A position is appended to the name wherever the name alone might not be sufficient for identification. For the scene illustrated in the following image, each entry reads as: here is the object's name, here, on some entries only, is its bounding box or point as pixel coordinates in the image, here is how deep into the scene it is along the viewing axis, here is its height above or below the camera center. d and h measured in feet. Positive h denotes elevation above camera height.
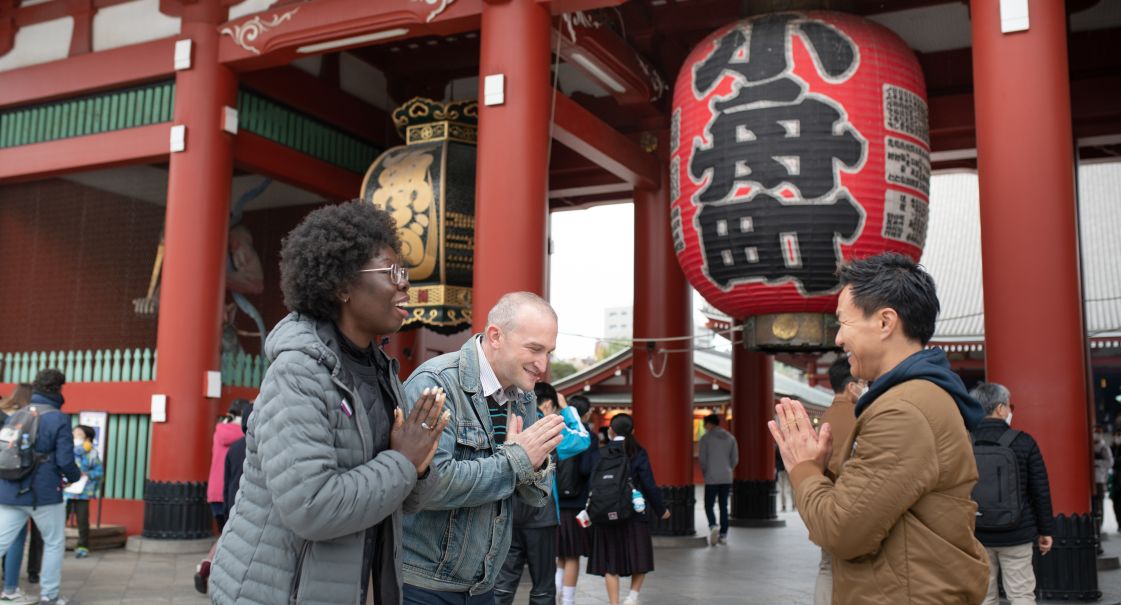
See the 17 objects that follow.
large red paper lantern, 21.38 +5.61
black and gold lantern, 29.27 +5.88
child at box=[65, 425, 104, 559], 29.71 -2.27
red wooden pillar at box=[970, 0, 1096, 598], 19.83 +3.51
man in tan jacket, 6.99 -0.61
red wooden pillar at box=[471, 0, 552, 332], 25.26 +6.58
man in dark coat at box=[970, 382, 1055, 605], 16.74 -1.79
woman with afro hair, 6.70 -0.24
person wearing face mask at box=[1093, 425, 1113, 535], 43.46 -2.24
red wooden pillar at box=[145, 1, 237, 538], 31.17 +4.38
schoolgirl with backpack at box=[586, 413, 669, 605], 21.36 -2.22
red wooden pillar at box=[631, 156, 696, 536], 37.24 +1.66
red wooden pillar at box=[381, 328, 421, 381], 41.16 +2.43
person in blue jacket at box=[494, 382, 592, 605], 17.49 -2.68
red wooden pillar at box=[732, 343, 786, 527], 45.52 -0.47
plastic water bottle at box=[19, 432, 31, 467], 20.21 -1.05
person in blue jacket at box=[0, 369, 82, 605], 20.48 -1.85
